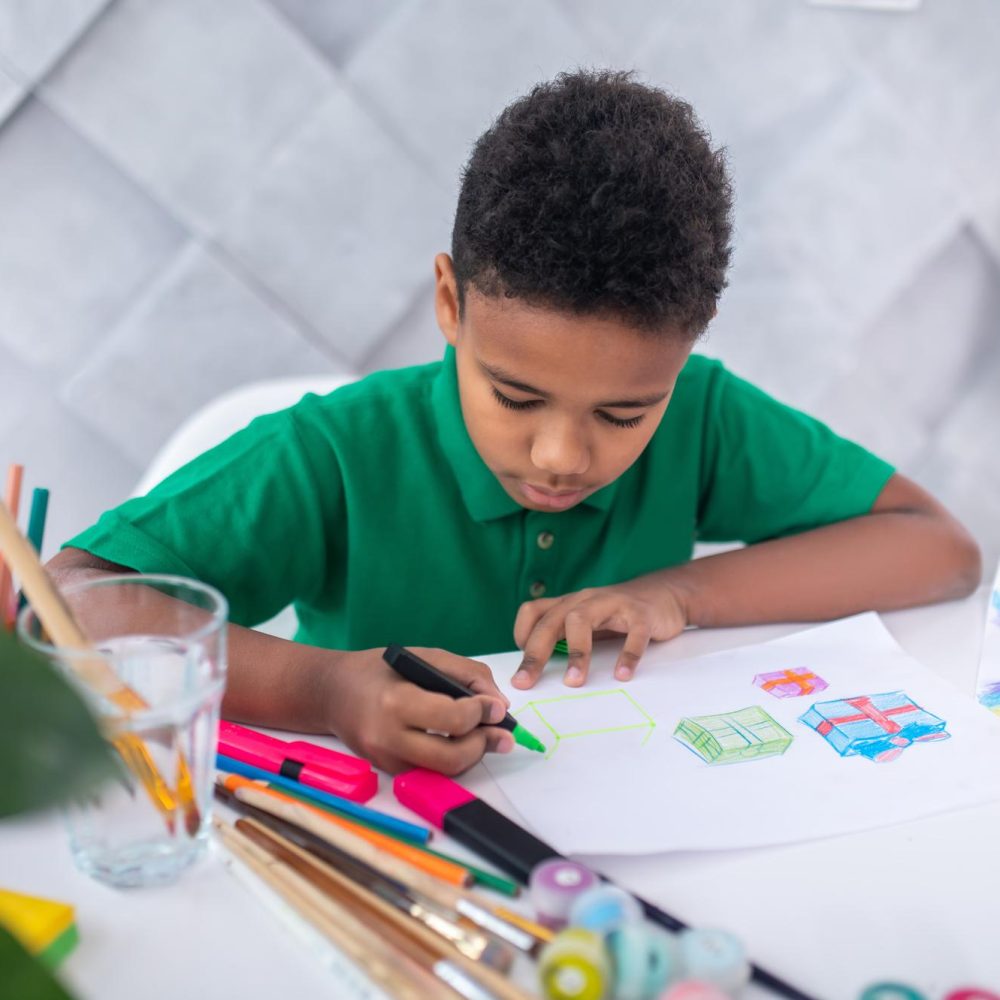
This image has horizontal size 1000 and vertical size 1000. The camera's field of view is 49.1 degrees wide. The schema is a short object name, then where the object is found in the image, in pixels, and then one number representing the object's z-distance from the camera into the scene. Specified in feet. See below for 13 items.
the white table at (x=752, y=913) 1.17
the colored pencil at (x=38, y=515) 1.47
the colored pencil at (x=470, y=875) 1.29
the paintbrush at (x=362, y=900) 1.09
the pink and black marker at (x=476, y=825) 1.34
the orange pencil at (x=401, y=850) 1.29
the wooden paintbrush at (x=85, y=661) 1.09
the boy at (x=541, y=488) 1.84
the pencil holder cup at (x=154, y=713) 1.23
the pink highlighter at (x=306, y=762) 1.51
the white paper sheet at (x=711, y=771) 1.46
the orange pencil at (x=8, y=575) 1.37
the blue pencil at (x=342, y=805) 1.40
